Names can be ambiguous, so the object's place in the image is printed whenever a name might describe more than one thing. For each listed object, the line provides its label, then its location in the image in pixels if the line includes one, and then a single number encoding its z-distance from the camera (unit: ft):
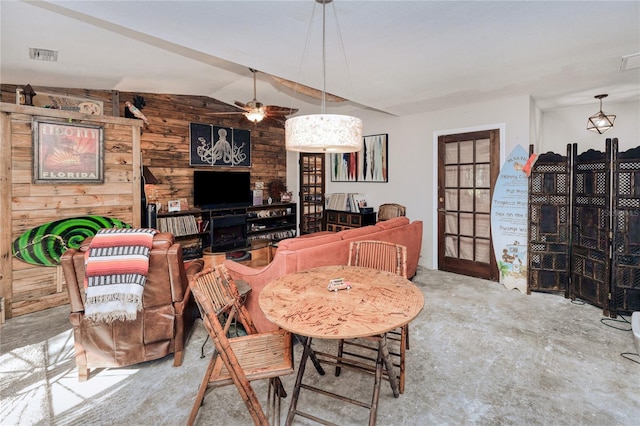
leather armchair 7.29
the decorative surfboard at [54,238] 10.96
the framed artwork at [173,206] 17.06
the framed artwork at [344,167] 20.10
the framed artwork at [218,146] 18.26
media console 16.89
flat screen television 18.10
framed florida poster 10.98
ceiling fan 13.55
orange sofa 8.38
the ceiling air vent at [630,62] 9.60
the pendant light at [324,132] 6.14
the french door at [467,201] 14.62
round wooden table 4.97
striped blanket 6.86
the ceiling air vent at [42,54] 10.15
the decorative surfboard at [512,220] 13.38
